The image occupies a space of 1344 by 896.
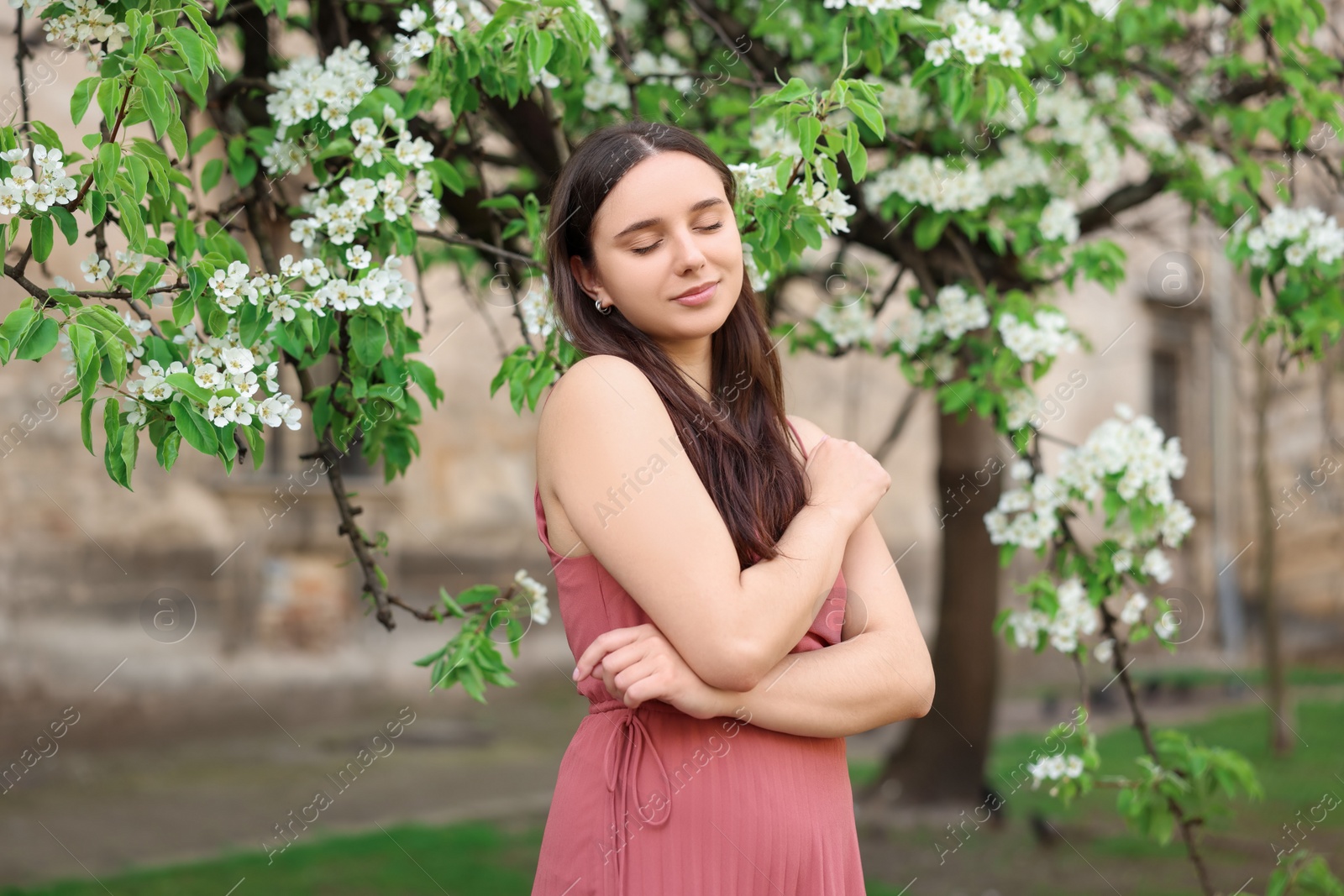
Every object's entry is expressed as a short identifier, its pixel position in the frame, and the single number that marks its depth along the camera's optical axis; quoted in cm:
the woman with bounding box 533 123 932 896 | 159
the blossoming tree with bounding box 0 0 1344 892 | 205
